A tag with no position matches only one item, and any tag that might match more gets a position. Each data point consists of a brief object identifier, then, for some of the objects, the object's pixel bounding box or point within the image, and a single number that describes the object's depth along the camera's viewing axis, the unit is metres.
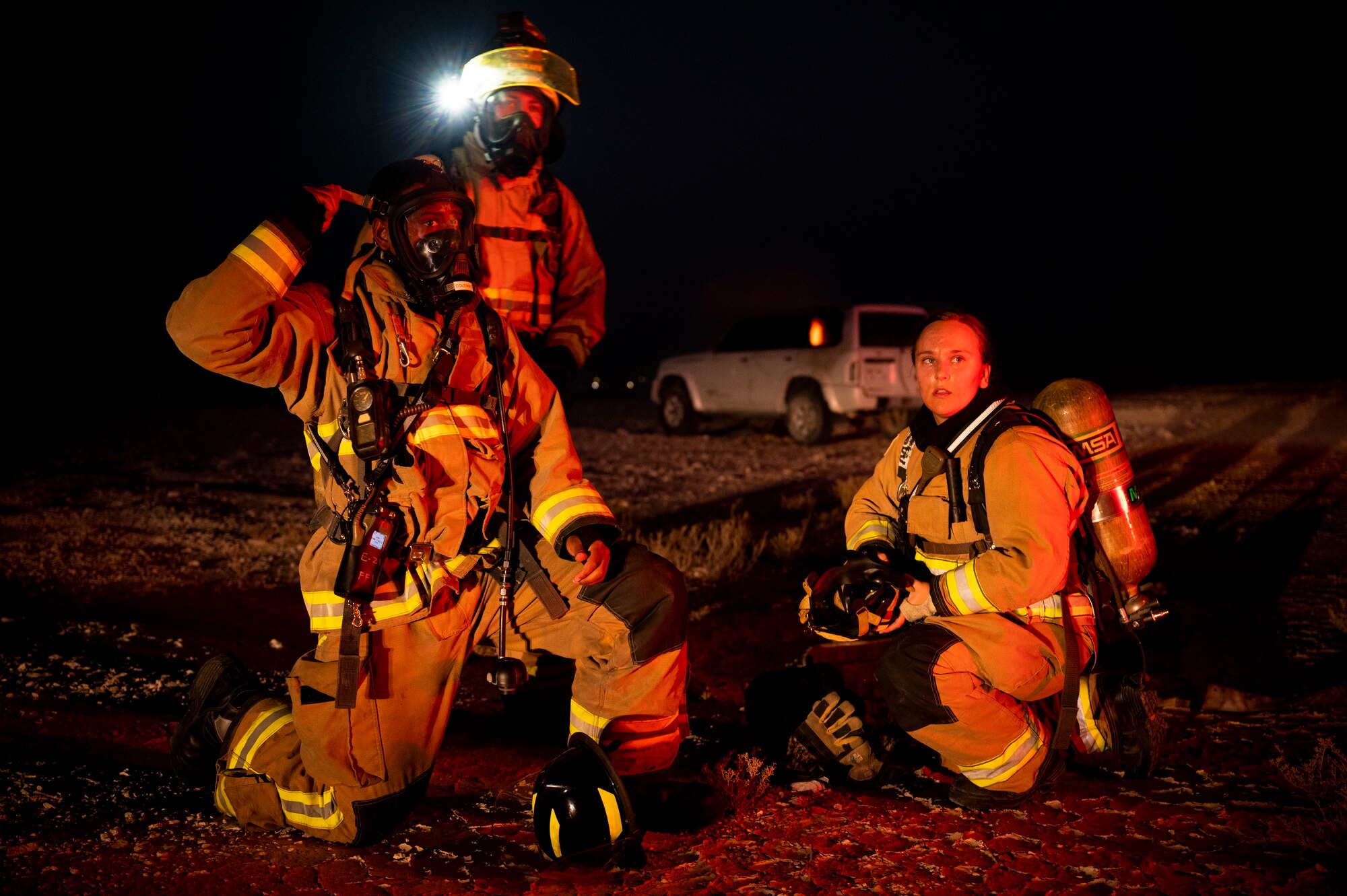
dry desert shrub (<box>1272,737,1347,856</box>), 2.69
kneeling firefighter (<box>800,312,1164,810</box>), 2.96
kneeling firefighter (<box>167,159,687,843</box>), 2.65
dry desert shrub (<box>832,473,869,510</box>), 8.04
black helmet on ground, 2.59
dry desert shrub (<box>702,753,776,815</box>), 3.05
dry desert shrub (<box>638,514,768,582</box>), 6.12
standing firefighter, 3.73
